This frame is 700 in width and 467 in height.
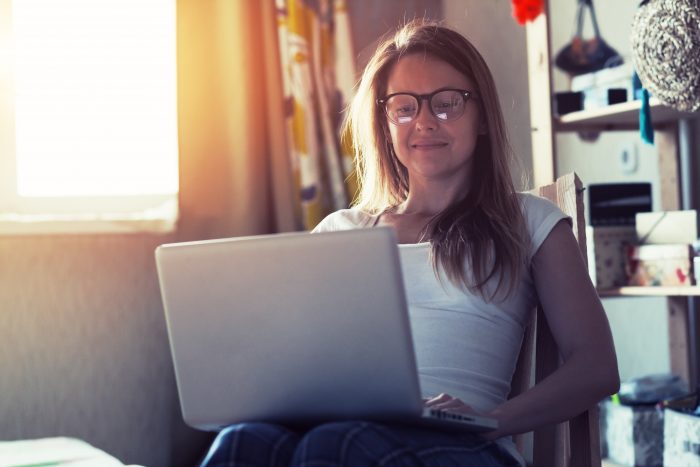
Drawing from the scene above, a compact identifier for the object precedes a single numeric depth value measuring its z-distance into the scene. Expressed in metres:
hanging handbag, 2.41
